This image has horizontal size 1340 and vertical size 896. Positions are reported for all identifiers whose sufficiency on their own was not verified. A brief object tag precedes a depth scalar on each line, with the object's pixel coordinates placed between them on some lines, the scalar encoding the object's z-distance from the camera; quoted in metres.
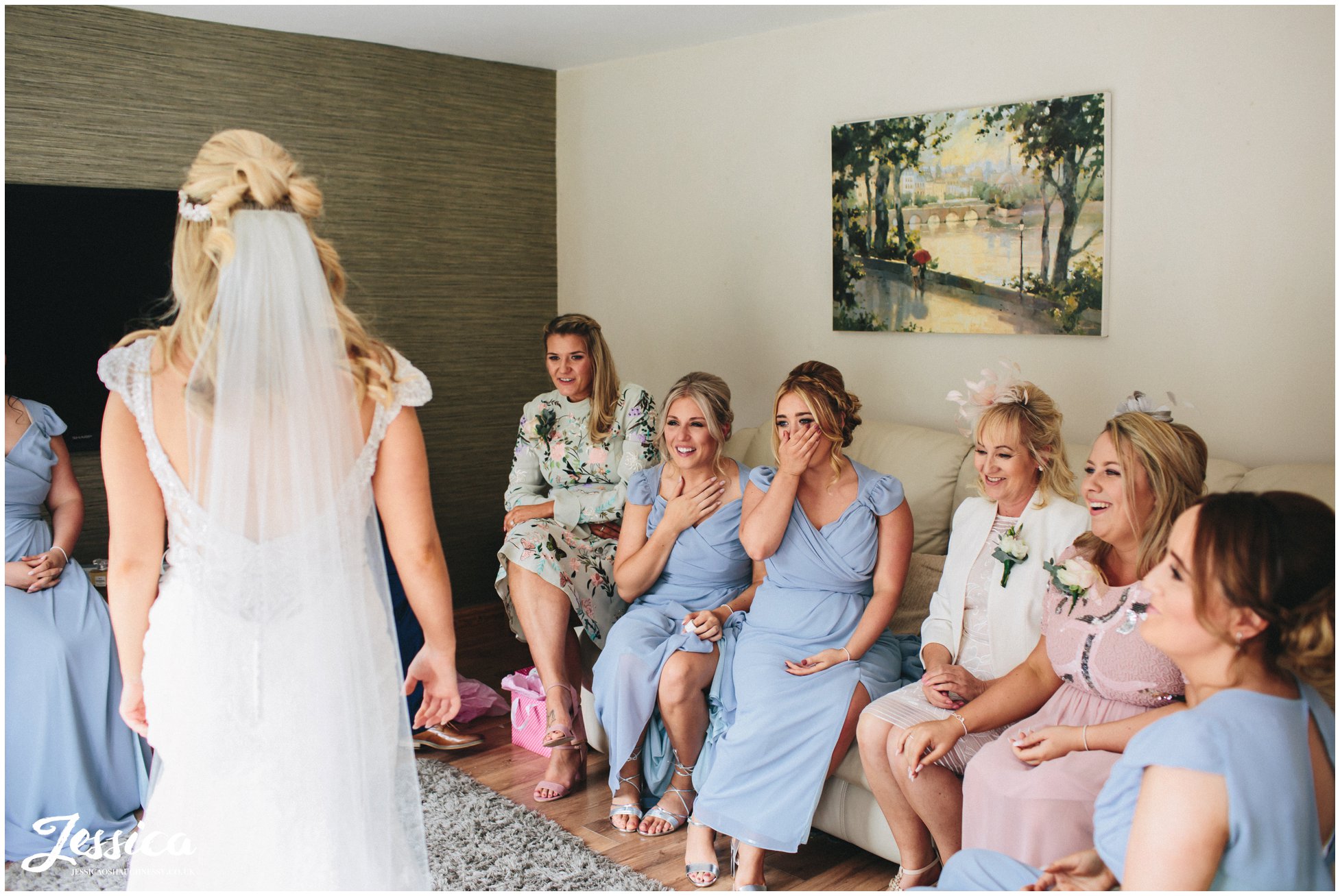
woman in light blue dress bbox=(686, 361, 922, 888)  2.56
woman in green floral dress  3.25
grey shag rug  2.63
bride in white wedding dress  1.80
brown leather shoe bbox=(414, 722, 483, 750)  3.47
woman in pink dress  2.07
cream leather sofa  2.59
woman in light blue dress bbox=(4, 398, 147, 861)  2.83
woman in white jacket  2.41
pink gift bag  3.41
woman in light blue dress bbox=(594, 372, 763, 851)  2.87
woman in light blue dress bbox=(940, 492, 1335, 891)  1.35
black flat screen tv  3.53
